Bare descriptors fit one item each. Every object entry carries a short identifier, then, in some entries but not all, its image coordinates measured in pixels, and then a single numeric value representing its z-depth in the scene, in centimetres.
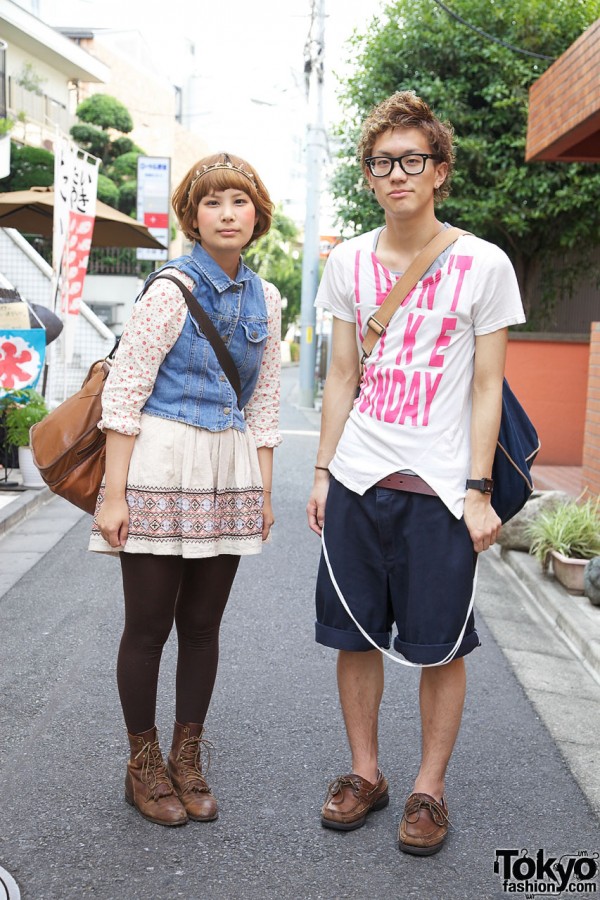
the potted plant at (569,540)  612
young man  277
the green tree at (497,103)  1414
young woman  283
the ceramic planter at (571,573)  609
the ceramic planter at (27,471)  862
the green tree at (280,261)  4753
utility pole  2183
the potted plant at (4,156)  1183
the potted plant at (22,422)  857
